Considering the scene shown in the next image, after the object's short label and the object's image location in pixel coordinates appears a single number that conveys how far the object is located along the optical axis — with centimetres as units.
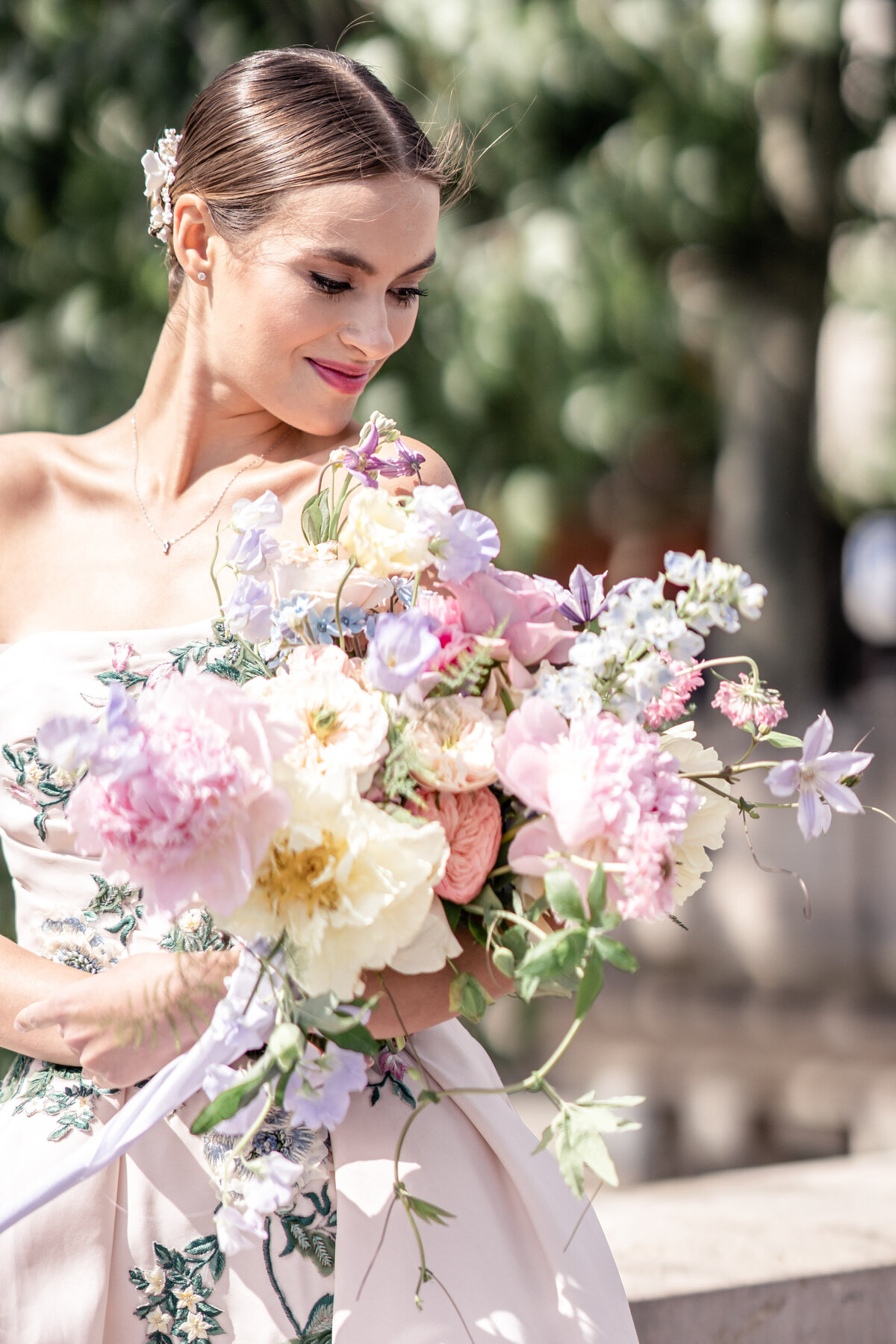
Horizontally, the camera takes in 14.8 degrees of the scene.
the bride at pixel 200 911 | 214
